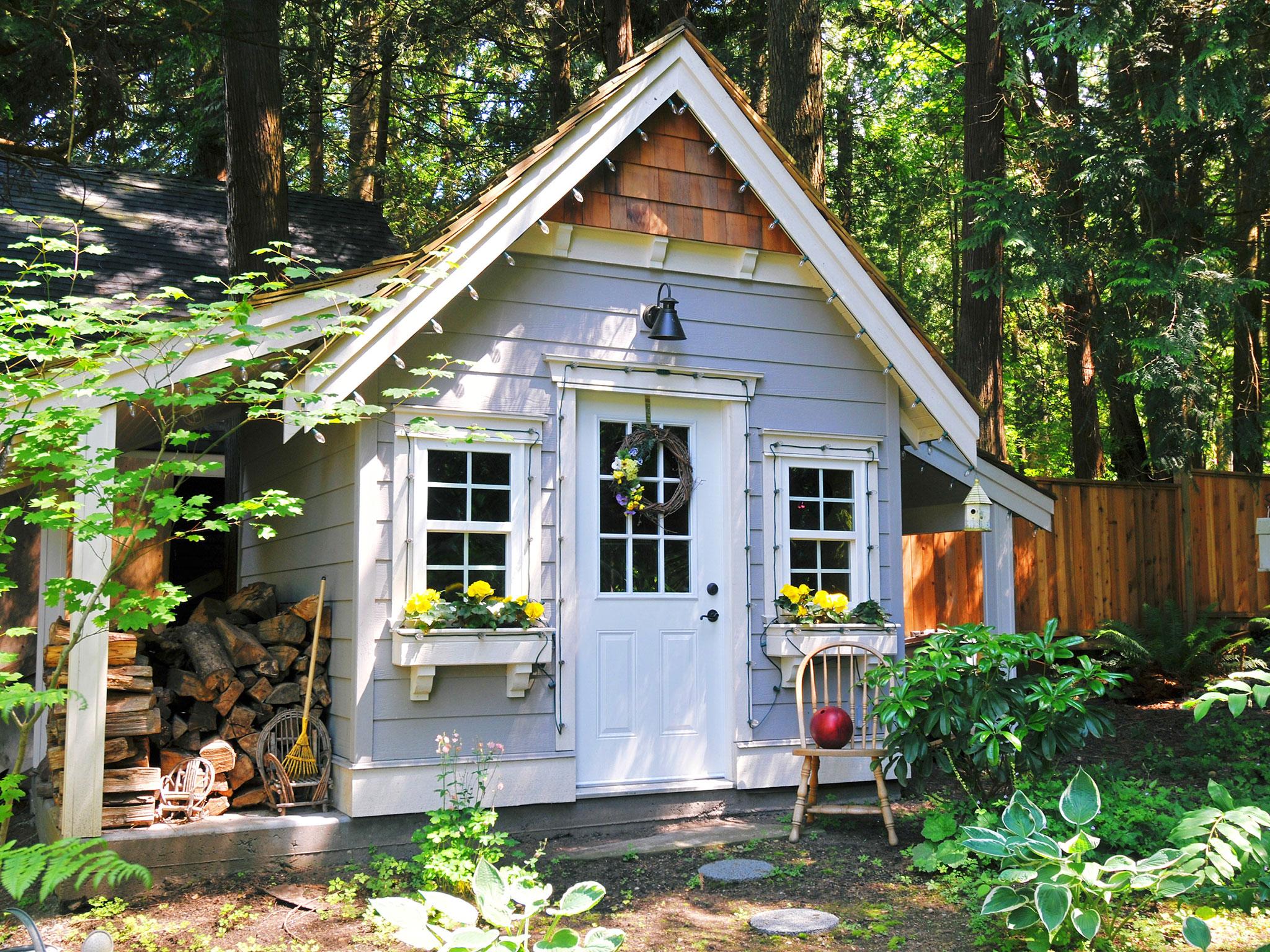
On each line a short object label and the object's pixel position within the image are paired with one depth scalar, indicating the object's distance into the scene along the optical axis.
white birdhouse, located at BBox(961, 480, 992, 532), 6.60
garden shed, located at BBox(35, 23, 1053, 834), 5.56
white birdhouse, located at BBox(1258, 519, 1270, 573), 7.08
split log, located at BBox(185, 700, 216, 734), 5.62
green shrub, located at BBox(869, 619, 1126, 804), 5.21
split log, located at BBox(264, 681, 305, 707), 5.74
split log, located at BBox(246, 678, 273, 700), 5.70
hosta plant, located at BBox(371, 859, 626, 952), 2.60
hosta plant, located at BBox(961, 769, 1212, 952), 3.55
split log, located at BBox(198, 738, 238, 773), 5.48
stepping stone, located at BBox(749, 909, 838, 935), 4.35
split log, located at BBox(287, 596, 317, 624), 5.92
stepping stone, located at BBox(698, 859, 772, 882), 5.12
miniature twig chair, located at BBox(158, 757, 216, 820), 5.26
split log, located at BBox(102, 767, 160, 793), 5.07
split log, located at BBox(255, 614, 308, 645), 5.87
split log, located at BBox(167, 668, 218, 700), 5.56
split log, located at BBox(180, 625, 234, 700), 5.56
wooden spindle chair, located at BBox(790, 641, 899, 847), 5.80
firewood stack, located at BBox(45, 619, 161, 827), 5.09
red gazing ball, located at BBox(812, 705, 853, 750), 5.92
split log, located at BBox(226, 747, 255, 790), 5.56
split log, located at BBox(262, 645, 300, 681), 5.82
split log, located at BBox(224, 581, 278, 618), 6.23
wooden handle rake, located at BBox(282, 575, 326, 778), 5.57
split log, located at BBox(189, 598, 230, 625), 5.95
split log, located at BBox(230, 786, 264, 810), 5.57
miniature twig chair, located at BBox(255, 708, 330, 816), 5.51
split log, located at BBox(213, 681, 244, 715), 5.61
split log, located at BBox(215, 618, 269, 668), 5.70
